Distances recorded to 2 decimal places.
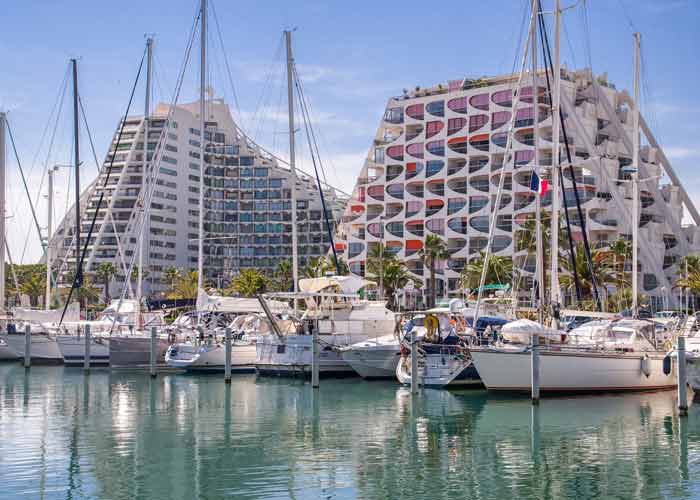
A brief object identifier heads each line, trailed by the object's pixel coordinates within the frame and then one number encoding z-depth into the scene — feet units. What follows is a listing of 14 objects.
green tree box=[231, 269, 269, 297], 341.21
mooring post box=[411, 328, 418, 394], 121.80
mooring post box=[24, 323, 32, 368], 172.86
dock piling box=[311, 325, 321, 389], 131.85
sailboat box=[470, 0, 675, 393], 113.80
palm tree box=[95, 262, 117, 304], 459.32
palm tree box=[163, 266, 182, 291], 467.52
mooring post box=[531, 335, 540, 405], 108.06
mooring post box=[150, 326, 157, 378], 151.02
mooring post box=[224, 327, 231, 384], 140.36
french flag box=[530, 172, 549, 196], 126.72
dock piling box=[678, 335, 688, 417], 99.07
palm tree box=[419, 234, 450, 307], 331.36
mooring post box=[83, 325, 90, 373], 161.15
